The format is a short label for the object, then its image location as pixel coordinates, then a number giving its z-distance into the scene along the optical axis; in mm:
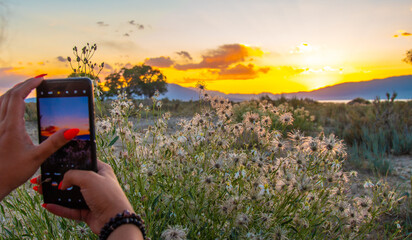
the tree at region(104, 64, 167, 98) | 43369
